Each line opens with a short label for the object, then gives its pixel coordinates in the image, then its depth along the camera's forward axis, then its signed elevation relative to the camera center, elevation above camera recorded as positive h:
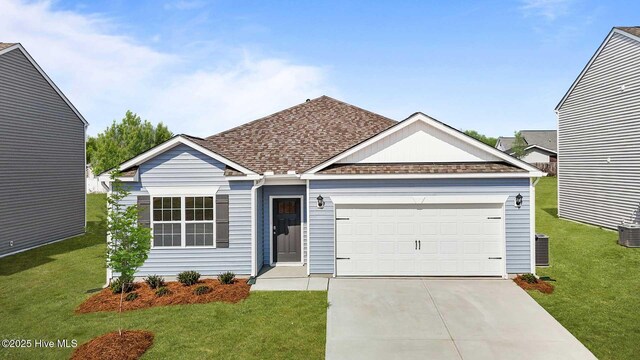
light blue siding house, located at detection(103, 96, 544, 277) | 11.43 -0.72
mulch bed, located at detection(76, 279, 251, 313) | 9.46 -2.98
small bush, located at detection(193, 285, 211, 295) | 10.13 -2.87
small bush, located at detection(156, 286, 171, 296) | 10.10 -2.89
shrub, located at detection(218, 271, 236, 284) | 11.02 -2.74
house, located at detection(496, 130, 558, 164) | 48.84 +5.22
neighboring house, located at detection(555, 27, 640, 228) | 16.50 +2.37
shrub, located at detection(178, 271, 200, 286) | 11.00 -2.74
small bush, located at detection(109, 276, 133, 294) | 10.42 -2.86
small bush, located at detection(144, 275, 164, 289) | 10.80 -2.79
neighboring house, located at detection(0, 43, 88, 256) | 15.56 +1.29
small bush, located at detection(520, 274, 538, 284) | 10.83 -2.75
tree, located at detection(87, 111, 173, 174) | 51.06 +7.17
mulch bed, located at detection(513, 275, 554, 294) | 10.30 -2.88
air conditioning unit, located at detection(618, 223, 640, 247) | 14.63 -2.05
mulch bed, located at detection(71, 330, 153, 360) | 6.87 -3.09
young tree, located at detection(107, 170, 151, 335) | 8.58 -1.39
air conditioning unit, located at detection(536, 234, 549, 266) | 12.50 -2.28
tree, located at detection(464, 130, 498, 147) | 95.94 +12.70
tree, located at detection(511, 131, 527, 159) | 49.19 +5.45
